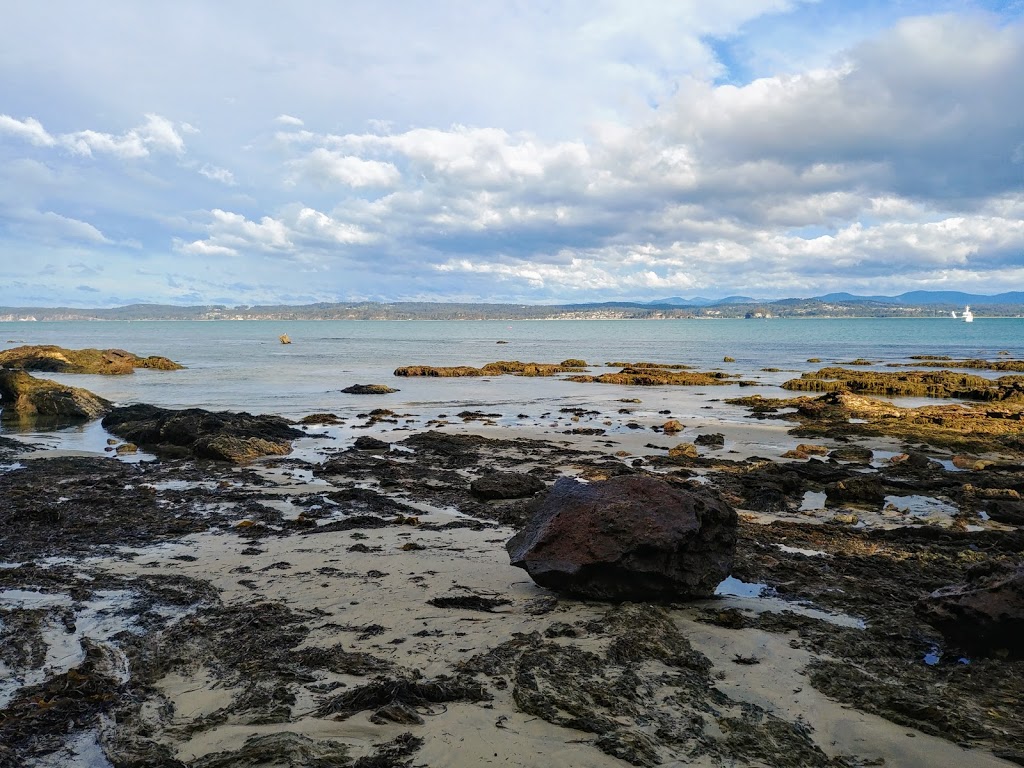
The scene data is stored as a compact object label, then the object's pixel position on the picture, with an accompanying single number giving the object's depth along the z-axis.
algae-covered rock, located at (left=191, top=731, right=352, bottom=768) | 4.18
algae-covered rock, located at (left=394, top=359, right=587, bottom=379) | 46.50
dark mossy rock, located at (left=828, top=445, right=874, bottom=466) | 16.16
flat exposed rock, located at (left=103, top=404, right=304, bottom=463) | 15.98
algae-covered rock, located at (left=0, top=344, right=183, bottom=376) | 49.03
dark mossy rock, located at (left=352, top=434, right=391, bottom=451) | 17.45
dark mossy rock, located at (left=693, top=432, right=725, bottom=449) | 18.22
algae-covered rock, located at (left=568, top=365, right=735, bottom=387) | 39.62
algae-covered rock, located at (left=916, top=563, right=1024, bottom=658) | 5.52
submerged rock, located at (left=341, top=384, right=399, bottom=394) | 33.31
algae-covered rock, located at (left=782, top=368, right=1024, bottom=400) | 30.69
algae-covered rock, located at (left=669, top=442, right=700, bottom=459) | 16.08
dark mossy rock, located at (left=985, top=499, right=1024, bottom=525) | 10.44
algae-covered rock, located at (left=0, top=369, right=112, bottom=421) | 23.16
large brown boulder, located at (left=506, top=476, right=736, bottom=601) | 6.86
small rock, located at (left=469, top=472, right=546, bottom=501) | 12.16
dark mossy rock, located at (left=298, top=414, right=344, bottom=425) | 22.81
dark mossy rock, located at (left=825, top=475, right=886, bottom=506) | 11.82
